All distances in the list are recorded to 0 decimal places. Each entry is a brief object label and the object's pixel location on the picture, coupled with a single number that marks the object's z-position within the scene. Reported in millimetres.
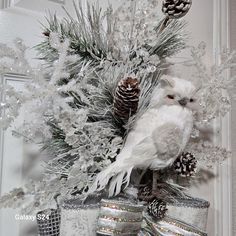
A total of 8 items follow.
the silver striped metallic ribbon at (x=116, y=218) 596
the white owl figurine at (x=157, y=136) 625
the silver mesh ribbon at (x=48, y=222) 666
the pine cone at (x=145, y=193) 700
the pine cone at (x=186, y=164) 743
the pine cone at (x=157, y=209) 687
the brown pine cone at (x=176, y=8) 688
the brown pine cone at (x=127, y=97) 591
